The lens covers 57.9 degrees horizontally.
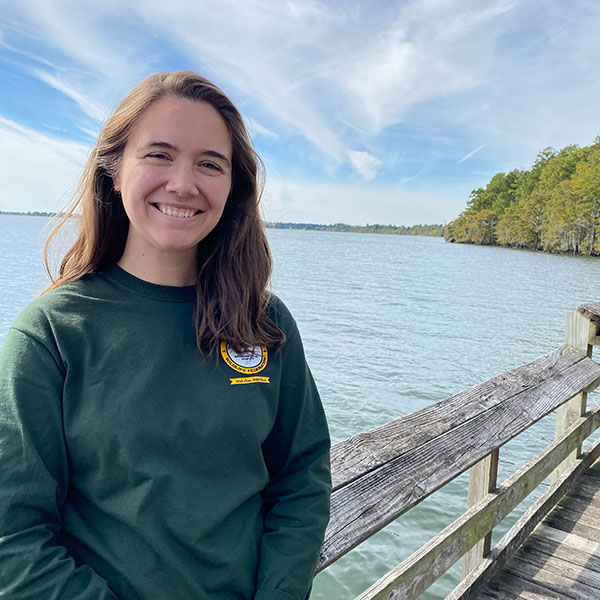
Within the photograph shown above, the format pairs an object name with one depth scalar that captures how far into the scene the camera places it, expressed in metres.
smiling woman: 1.16
